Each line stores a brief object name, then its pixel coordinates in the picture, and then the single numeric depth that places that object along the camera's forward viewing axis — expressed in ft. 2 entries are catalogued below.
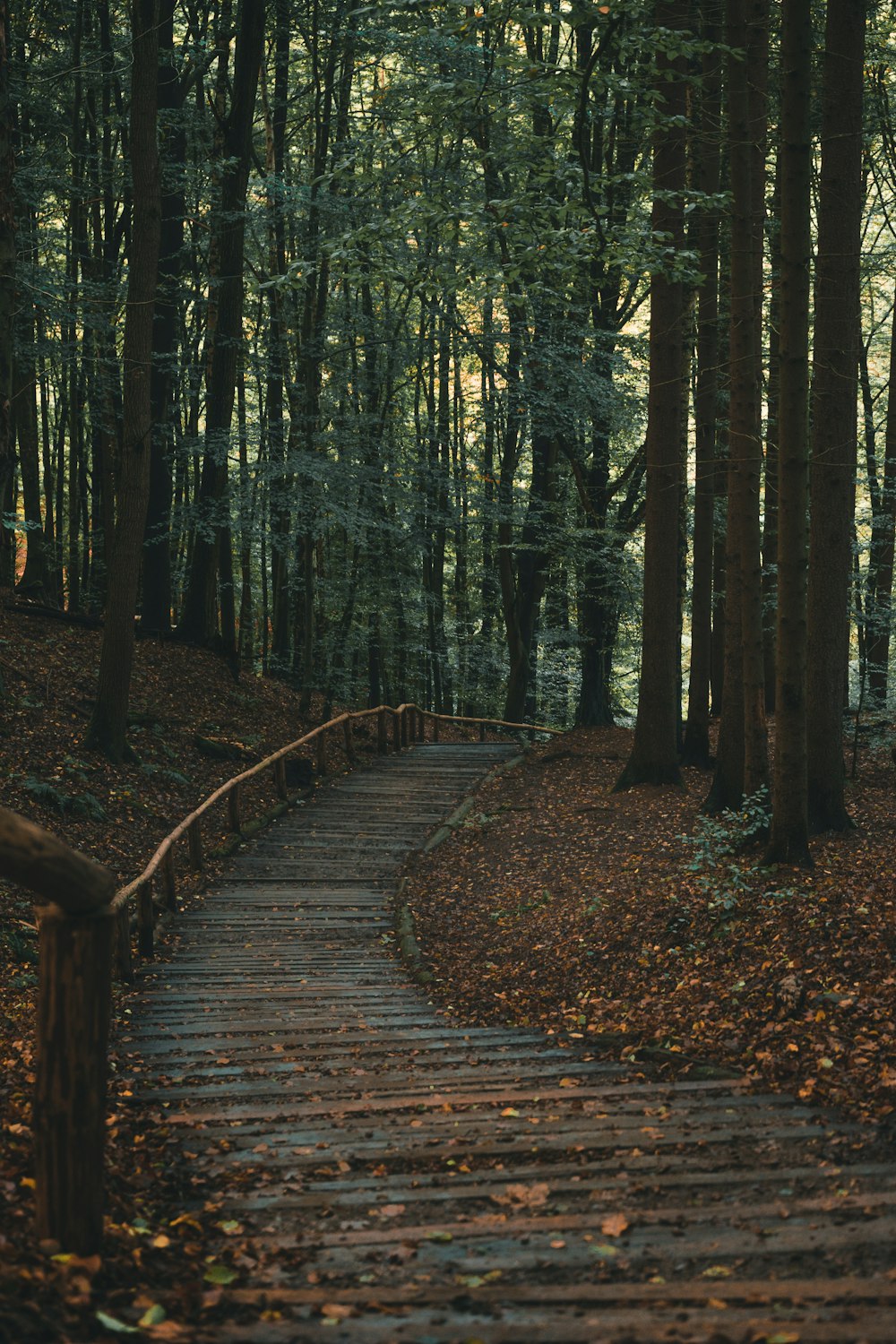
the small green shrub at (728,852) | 27.12
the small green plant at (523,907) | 34.86
